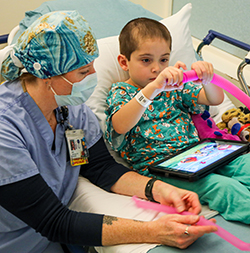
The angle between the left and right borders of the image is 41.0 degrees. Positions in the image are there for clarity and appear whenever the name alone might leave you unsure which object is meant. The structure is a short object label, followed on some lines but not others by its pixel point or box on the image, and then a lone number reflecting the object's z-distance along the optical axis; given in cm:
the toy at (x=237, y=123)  169
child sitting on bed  142
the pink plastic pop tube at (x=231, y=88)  148
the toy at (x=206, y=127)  172
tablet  133
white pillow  178
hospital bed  117
